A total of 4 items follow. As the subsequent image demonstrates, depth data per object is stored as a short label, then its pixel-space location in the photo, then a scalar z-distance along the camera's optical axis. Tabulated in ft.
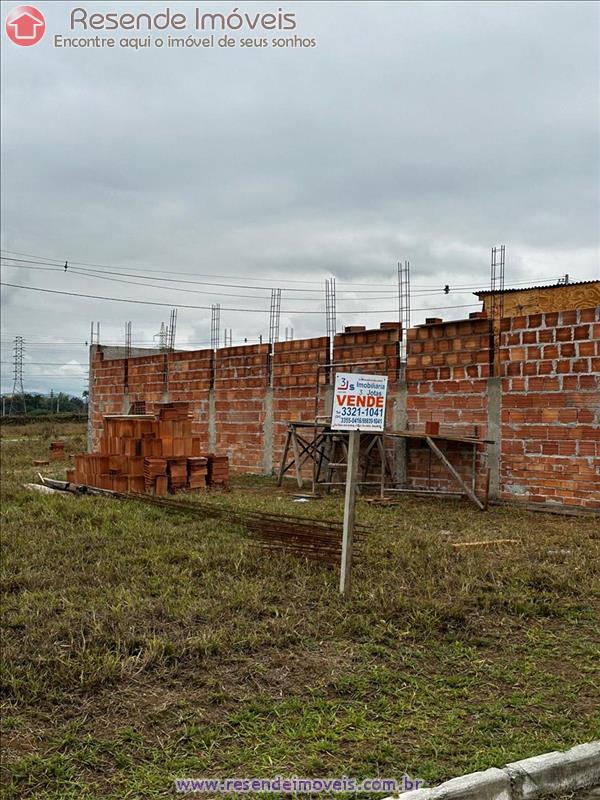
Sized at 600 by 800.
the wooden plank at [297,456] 38.74
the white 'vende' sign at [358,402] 18.45
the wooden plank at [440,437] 32.61
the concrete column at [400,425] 37.22
